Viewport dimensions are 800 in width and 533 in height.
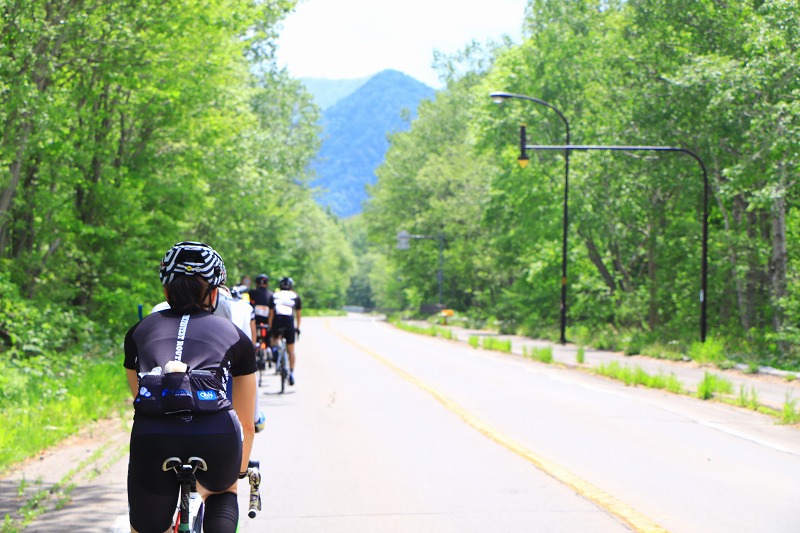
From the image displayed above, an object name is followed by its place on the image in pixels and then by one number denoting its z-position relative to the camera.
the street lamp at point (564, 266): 36.06
